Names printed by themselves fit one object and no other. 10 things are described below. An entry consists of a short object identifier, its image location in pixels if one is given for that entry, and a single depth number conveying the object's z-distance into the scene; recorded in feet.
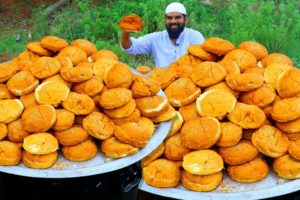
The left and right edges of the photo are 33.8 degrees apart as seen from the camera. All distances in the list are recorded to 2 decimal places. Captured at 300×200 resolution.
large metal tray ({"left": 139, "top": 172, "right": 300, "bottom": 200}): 7.76
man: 15.66
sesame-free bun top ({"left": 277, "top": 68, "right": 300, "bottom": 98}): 8.48
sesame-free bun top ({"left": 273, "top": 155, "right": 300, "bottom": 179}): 7.86
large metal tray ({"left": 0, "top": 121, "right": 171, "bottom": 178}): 7.34
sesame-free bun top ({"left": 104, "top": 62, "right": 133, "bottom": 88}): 8.36
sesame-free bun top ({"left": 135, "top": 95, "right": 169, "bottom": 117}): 8.26
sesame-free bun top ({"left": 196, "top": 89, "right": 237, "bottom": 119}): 8.25
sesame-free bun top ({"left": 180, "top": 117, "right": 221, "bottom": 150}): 7.99
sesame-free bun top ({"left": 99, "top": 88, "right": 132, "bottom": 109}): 7.95
